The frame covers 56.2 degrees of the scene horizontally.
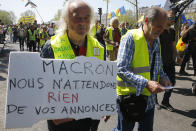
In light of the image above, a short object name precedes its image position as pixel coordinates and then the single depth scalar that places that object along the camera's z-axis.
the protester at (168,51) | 3.68
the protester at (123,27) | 7.74
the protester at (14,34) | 20.11
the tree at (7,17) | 84.50
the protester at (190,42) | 4.98
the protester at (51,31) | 11.86
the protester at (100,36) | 6.07
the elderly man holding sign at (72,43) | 1.39
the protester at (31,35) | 10.41
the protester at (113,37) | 5.90
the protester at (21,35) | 11.84
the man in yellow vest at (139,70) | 1.68
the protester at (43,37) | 10.63
